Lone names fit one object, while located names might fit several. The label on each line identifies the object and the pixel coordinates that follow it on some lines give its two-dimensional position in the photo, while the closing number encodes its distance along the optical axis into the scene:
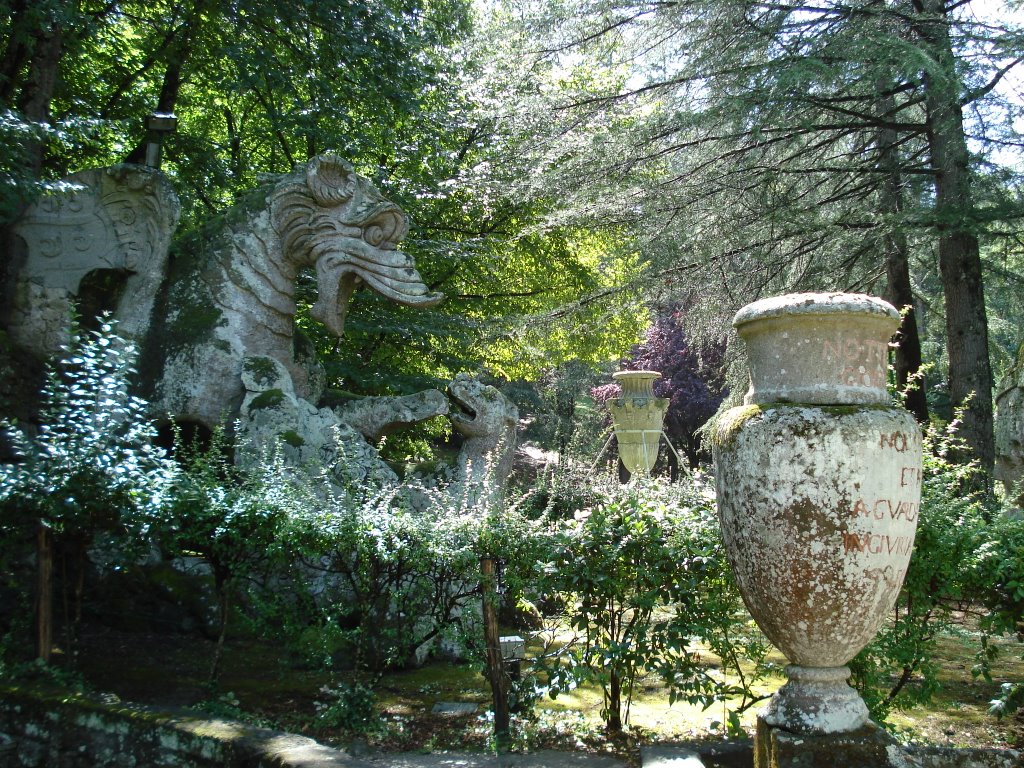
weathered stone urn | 3.27
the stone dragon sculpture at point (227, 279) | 5.73
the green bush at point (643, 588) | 4.10
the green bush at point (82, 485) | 4.19
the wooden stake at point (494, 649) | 4.18
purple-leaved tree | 27.23
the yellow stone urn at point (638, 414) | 15.06
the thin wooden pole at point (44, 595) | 4.25
